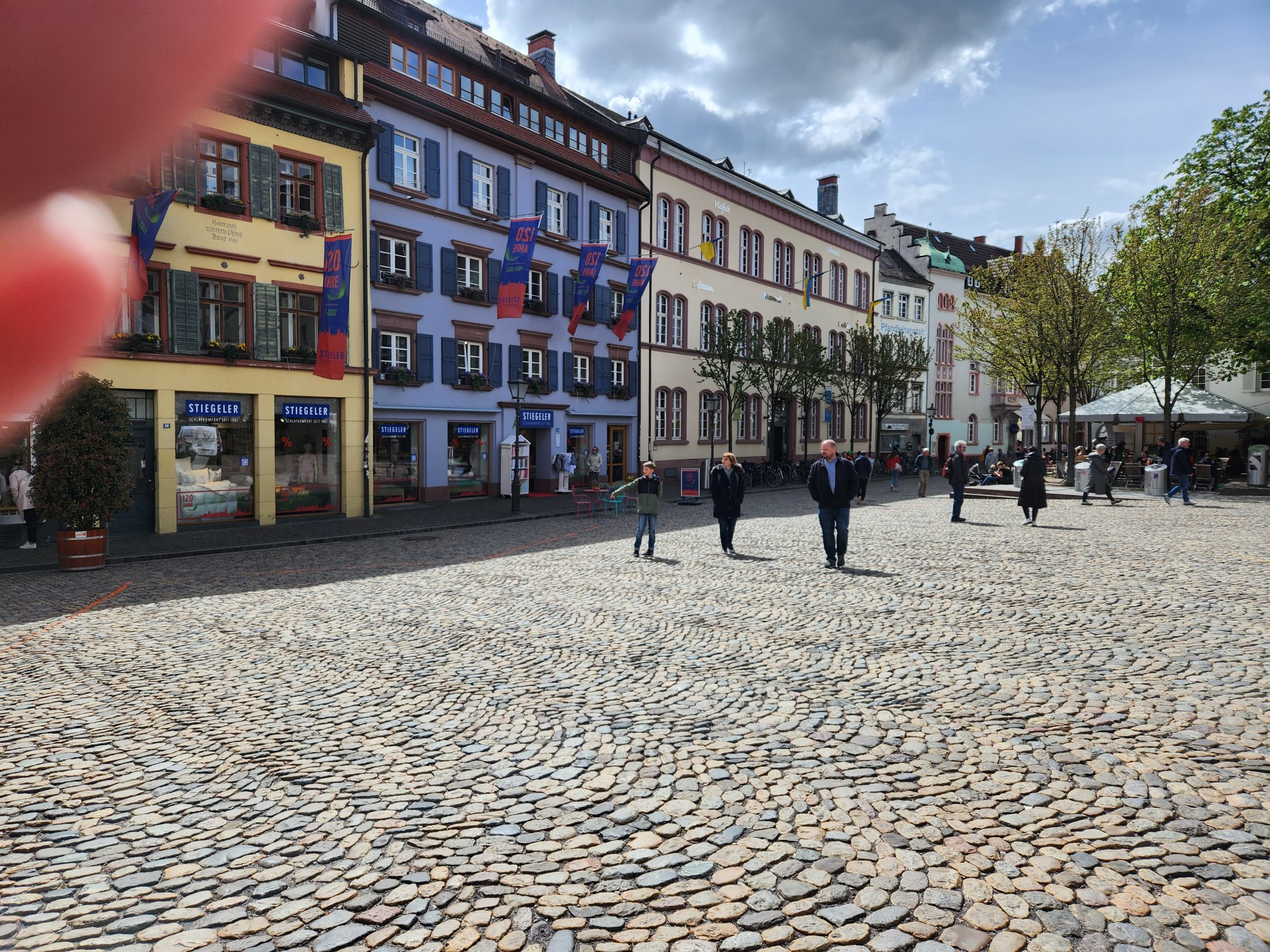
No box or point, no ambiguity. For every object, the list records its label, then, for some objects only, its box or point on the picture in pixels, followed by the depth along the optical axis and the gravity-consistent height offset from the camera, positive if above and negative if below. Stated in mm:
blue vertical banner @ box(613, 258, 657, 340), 33469 +6490
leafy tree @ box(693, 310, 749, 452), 37844 +4260
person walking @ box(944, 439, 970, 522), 21234 -683
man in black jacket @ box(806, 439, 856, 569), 13672 -819
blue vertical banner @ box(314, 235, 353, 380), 21688 +3631
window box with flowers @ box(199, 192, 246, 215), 19859 +5760
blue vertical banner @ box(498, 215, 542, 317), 26609 +5791
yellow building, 19484 +2786
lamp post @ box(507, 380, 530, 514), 22906 +17
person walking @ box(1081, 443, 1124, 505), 26531 -861
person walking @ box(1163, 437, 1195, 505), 25188 -535
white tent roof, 31734 +1532
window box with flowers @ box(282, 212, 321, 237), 21766 +5829
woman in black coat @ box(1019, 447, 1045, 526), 20562 -899
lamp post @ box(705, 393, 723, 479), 31219 +1538
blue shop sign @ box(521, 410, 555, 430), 30752 +1022
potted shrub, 13891 -485
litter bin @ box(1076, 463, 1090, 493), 28781 -994
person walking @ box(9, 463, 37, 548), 16391 -969
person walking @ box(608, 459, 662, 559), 15312 -1009
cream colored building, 37594 +8210
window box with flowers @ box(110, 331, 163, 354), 18277 +2244
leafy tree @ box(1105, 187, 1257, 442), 32000 +6376
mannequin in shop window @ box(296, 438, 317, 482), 22688 -496
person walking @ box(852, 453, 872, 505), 28706 -820
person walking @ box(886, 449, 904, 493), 35188 -925
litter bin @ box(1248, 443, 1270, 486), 31473 -638
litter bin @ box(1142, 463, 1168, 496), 29000 -1117
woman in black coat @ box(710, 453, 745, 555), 15539 -949
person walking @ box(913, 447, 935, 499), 31109 -824
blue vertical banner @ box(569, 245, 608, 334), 30891 +6353
